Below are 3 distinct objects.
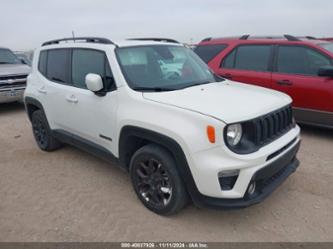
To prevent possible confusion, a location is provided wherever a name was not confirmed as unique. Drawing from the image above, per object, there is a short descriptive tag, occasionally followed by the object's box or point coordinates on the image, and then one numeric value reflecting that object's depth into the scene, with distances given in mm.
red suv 4965
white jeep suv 2580
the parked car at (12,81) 8109
